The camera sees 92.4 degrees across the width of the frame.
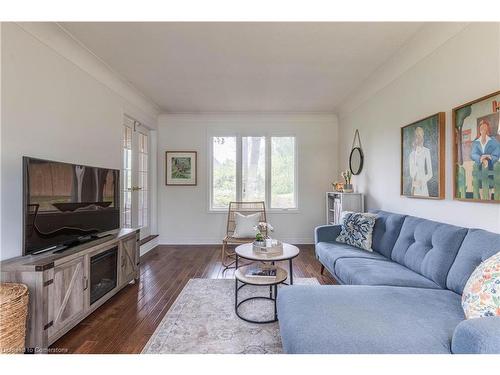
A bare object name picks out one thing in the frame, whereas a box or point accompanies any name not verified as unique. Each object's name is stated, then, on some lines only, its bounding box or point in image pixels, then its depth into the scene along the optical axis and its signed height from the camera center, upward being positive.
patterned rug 1.69 -1.12
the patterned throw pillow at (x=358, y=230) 2.64 -0.48
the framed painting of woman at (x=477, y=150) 1.60 +0.27
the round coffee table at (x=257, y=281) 1.97 -0.77
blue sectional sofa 1.06 -0.69
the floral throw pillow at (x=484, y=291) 1.13 -0.52
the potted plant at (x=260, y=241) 2.46 -0.55
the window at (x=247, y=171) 4.63 +0.33
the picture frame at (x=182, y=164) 4.59 +0.46
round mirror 3.71 +0.44
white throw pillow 3.70 -0.59
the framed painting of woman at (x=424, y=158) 2.08 +0.29
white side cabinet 3.53 -0.23
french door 3.63 +0.19
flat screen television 1.70 -0.13
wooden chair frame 4.23 -0.43
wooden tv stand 1.55 -0.71
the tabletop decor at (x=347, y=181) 3.75 +0.11
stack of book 2.05 -0.75
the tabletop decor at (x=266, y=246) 2.39 -0.59
